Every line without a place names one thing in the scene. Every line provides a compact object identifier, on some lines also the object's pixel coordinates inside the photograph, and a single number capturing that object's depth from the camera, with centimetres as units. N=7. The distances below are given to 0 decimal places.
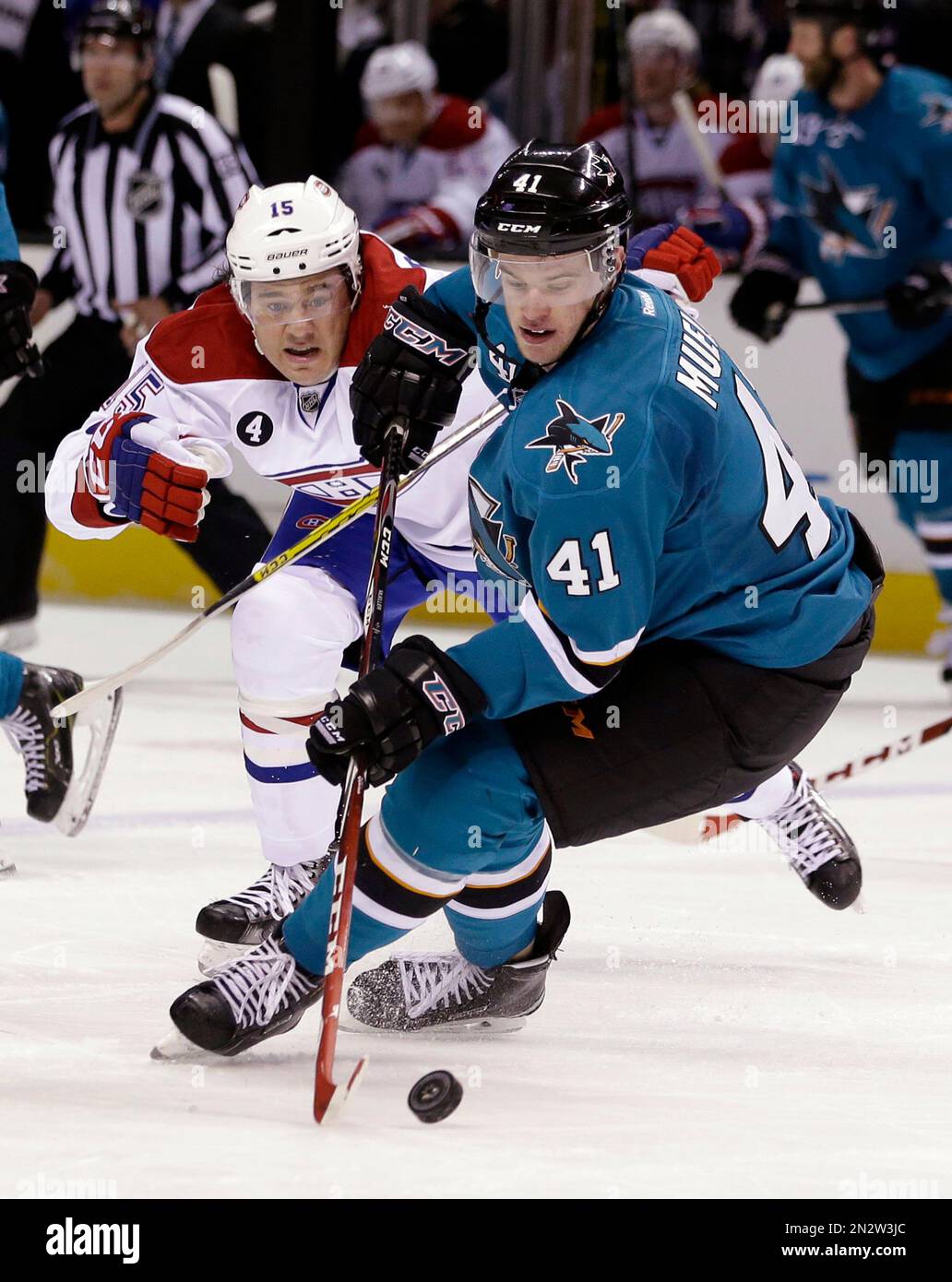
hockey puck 418
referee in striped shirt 1063
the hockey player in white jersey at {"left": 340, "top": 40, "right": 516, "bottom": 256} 1273
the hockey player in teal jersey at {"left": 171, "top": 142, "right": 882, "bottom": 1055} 421
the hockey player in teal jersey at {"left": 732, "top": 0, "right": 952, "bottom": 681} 1082
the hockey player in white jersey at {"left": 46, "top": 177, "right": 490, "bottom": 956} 559
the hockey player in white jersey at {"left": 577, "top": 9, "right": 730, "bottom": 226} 1270
